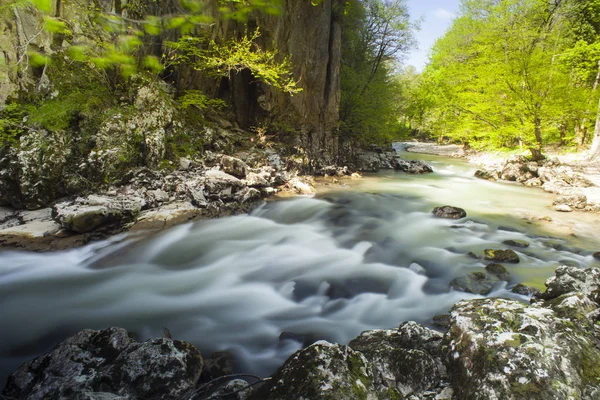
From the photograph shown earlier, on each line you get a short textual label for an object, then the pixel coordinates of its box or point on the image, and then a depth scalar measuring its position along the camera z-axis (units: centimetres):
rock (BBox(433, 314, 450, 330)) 408
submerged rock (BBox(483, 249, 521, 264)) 586
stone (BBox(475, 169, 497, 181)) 1546
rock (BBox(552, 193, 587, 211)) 931
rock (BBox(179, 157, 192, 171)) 862
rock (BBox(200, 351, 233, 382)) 309
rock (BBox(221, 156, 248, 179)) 923
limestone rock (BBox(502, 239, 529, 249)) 664
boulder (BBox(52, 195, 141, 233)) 575
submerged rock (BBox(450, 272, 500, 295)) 491
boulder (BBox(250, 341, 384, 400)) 203
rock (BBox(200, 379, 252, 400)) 240
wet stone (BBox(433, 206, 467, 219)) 877
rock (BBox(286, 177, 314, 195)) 1045
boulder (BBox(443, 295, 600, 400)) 202
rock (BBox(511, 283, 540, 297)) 464
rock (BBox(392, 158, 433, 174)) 1752
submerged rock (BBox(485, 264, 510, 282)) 521
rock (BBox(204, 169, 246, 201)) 808
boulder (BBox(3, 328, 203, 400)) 250
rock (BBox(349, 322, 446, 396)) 248
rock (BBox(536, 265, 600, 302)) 373
